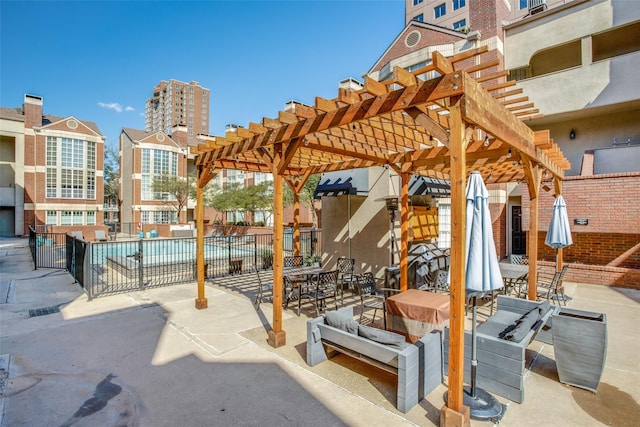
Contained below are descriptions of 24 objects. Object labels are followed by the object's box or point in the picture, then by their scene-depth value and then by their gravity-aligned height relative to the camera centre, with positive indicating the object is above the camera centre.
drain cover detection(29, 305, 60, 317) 6.65 -2.12
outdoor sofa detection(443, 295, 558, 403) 3.43 -1.64
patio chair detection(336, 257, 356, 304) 7.80 -1.46
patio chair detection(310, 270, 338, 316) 6.41 -1.64
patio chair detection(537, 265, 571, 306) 6.77 -1.87
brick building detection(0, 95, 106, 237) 29.16 +3.88
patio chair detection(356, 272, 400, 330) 5.48 -1.65
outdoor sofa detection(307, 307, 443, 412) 3.29 -1.58
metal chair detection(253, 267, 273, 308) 7.00 -1.88
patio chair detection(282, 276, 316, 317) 6.98 -1.74
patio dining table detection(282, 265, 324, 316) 6.97 -1.48
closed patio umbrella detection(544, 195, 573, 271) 7.44 -0.40
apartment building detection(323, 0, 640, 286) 9.45 +4.04
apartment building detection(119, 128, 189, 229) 35.25 +4.40
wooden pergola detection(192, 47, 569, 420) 2.95 +1.13
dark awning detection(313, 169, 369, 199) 8.86 +0.76
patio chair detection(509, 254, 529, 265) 10.66 -1.59
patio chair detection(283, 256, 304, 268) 9.27 -1.43
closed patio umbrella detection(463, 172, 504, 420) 3.17 -0.44
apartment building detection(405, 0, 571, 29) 30.80 +20.21
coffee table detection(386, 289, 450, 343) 4.32 -1.41
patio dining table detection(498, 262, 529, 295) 7.19 -1.40
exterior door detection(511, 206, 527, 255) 14.30 -1.03
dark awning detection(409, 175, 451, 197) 8.29 +0.66
